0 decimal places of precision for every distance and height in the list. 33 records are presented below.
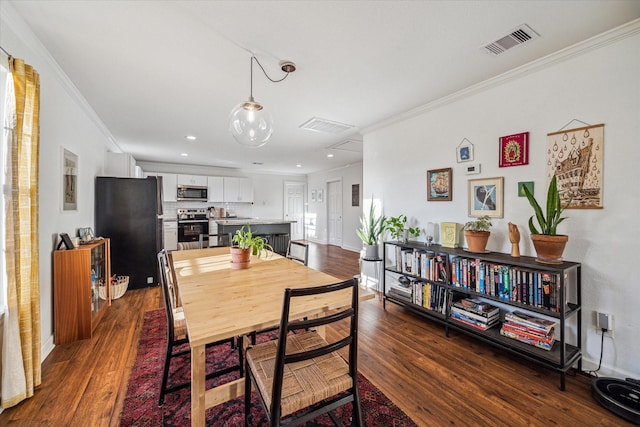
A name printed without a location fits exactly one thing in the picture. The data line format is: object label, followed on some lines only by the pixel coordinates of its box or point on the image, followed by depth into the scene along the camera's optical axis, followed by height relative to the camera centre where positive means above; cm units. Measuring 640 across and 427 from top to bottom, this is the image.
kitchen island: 510 -38
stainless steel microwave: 678 +46
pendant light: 197 +68
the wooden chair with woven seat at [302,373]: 104 -77
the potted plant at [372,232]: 368 -31
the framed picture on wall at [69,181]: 258 +31
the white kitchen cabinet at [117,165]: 446 +80
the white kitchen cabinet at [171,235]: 648 -63
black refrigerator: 371 -20
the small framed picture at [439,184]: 291 +31
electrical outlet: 188 -82
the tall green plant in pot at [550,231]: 192 -16
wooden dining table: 111 -48
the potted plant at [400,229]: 317 -23
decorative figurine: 219 -24
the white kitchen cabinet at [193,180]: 682 +81
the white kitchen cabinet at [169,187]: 662 +61
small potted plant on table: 202 -31
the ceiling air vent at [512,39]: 180 +126
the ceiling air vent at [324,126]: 365 +127
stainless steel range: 665 -37
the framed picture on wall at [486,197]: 248 +14
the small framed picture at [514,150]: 231 +56
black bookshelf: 184 -75
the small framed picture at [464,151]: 272 +64
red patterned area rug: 151 -123
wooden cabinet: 231 -77
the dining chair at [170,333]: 155 -79
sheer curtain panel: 156 -20
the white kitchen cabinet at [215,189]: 718 +61
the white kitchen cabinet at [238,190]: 746 +62
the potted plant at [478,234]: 241 -22
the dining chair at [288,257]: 208 -50
